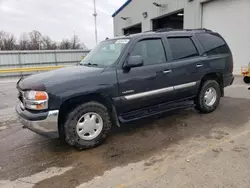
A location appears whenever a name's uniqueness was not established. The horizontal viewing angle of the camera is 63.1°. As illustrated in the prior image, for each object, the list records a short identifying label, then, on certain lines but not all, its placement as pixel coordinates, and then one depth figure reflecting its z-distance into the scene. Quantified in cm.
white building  1025
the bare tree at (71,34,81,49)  5801
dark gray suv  310
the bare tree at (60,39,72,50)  5634
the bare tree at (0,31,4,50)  5356
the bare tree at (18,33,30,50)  5524
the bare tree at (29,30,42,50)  5908
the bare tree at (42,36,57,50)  5695
